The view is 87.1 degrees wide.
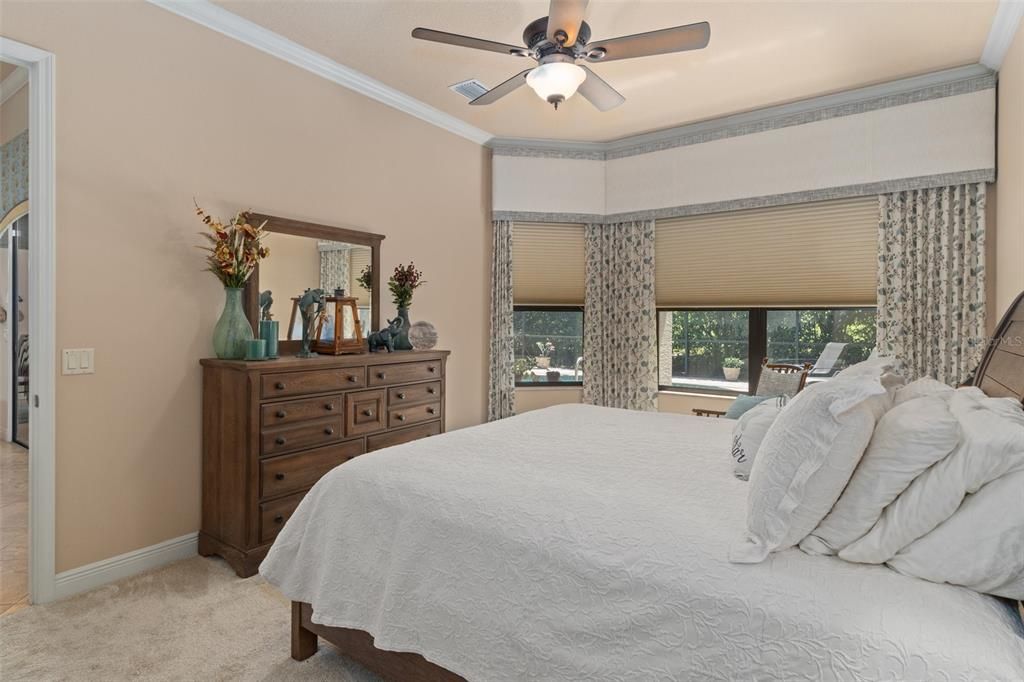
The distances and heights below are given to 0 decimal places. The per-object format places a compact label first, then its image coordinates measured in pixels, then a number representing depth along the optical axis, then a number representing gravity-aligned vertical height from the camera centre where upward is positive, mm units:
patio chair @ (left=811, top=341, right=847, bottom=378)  3129 -105
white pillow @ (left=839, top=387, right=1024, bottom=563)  1110 -311
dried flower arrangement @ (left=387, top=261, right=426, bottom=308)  3973 +394
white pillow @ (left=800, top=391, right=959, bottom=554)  1193 -295
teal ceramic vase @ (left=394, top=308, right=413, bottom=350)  3846 +7
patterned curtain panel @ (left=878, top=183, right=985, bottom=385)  3463 +394
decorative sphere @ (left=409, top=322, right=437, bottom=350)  4125 +23
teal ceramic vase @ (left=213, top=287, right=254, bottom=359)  2943 +38
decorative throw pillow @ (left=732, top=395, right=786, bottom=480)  1826 -345
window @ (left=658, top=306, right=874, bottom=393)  4141 -22
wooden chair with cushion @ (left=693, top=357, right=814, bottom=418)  3590 -281
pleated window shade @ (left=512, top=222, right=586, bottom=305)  5023 +701
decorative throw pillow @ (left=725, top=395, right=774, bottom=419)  3242 -400
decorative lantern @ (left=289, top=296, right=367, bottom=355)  3432 +59
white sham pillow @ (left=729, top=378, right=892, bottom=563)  1264 -304
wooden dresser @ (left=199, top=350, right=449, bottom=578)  2758 -537
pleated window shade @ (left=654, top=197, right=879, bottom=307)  3957 +660
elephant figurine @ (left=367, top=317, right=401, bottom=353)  3721 -7
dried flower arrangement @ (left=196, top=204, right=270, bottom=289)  2879 +490
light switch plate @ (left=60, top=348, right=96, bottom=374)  2529 -107
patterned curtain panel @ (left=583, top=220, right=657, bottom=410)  4875 +188
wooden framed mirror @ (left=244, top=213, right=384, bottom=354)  3262 +482
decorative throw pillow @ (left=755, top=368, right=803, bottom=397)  3590 -305
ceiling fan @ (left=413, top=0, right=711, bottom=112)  2262 +1321
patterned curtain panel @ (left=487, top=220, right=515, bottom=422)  4918 +100
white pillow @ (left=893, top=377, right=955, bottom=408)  1709 -173
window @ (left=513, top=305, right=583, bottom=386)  5219 -78
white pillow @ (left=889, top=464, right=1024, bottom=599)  1069 -423
